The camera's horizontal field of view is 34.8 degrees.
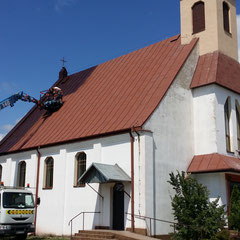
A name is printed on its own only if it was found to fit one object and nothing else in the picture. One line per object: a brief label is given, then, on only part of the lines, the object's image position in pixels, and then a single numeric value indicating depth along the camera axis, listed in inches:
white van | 688.4
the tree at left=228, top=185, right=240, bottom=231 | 642.2
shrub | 607.2
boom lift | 1046.4
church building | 699.4
